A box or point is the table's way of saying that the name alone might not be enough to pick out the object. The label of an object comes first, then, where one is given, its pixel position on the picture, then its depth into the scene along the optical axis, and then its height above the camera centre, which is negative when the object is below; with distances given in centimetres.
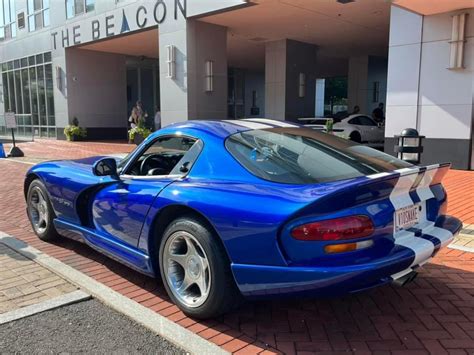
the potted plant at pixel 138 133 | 1744 -93
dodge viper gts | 257 -69
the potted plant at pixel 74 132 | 2188 -111
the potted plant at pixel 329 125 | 1359 -49
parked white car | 1532 -67
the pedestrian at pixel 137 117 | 1798 -32
